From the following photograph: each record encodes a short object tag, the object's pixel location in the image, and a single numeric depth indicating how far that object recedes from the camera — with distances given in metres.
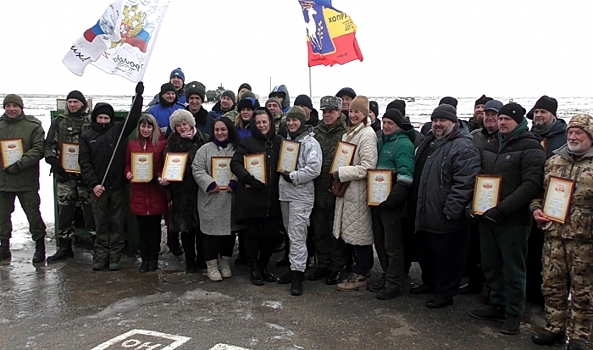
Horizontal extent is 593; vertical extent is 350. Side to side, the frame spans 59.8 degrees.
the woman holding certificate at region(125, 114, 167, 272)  5.81
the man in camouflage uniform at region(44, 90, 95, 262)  6.22
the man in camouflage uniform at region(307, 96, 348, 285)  5.59
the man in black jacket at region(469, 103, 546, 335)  4.23
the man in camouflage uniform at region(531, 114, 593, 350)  3.84
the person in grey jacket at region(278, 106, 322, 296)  5.42
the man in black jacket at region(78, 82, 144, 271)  5.92
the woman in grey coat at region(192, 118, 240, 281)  5.65
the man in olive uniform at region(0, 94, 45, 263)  6.24
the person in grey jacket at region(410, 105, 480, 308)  4.57
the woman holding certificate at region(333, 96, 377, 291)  5.25
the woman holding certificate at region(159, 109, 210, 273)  5.68
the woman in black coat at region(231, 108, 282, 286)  5.47
